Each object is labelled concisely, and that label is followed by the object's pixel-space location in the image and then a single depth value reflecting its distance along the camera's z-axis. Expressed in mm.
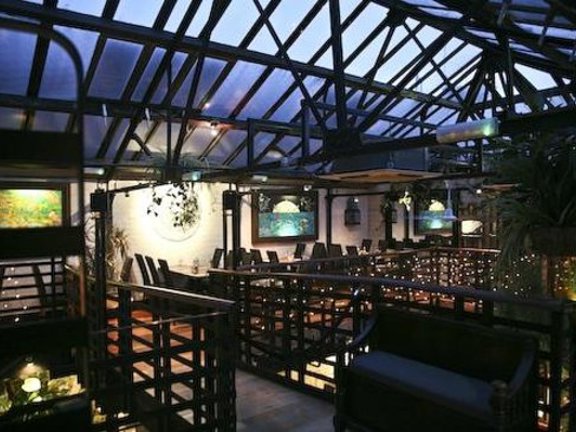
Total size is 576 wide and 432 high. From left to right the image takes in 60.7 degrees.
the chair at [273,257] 10158
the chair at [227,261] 8388
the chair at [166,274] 8492
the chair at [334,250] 11548
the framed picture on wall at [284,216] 12125
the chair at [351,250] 11567
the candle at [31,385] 3496
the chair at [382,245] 12578
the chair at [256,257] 9859
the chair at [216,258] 10250
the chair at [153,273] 8750
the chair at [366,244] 12766
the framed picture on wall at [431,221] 15523
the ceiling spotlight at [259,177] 9300
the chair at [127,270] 9023
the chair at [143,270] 9102
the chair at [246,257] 10090
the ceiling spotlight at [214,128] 7905
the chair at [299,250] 11559
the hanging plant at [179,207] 9914
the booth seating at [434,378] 2559
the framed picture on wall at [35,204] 8633
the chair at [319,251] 11583
